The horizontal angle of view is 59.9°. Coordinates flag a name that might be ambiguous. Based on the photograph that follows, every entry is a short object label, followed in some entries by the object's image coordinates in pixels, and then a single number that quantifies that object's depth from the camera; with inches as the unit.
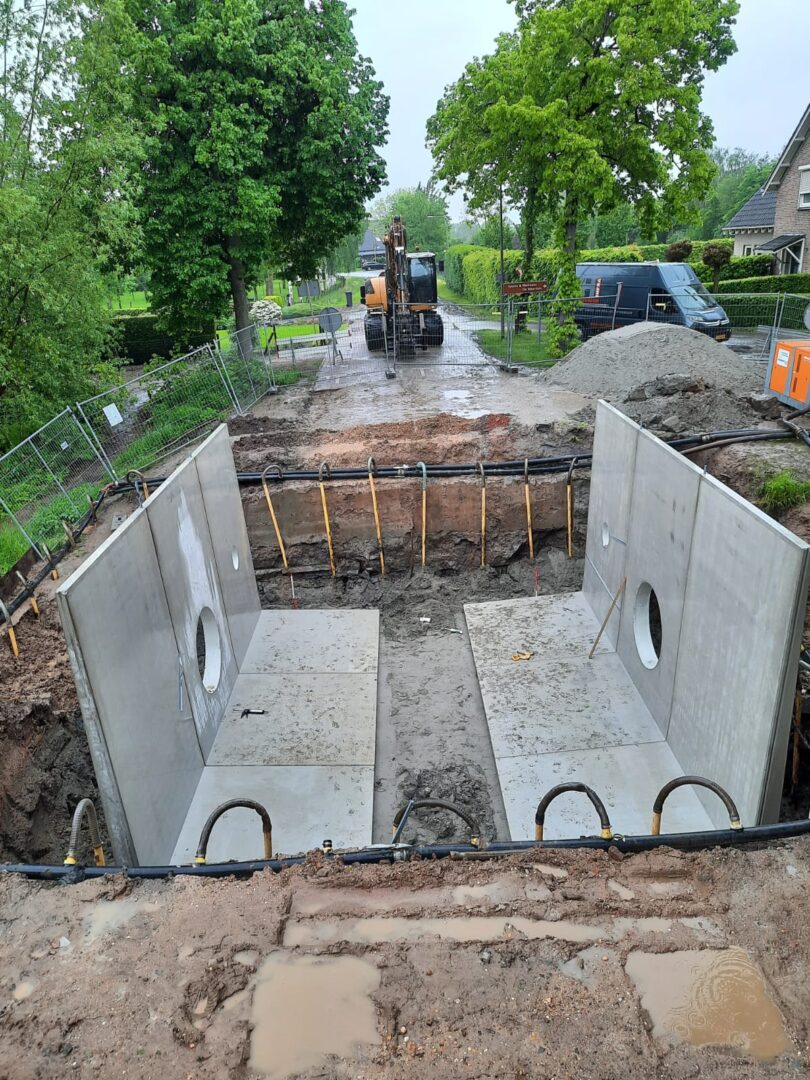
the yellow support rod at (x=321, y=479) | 398.6
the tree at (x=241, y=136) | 570.3
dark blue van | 683.4
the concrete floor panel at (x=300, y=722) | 272.7
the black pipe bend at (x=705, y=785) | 160.1
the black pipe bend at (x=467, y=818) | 158.7
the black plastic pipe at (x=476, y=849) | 156.8
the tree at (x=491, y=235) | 1558.1
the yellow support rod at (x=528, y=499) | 392.8
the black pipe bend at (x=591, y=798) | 158.7
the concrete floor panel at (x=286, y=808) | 228.2
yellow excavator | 757.3
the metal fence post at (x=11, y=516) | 370.7
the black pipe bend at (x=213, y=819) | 163.3
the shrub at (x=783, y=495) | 318.0
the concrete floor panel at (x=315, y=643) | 331.6
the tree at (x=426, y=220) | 2304.4
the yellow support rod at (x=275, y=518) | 398.6
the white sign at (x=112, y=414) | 447.3
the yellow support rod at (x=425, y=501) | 398.9
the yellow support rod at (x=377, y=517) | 397.7
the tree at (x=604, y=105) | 621.3
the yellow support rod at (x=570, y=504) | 394.9
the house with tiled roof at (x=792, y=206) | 1021.8
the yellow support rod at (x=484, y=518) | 397.4
